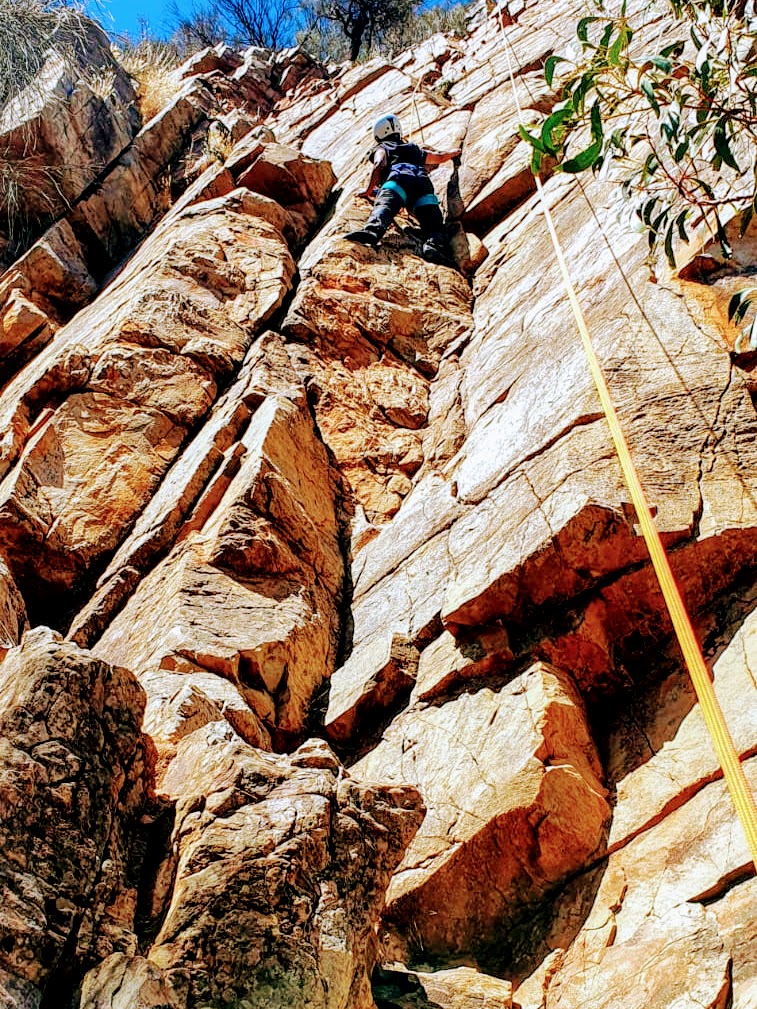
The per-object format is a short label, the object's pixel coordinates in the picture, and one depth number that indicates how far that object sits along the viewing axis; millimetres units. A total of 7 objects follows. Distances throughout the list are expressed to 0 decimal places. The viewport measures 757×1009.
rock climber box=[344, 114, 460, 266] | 8781
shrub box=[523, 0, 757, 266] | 4102
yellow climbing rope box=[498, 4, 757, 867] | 2805
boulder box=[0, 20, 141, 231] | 10258
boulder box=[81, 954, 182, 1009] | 2594
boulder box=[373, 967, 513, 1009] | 3371
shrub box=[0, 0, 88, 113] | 8914
